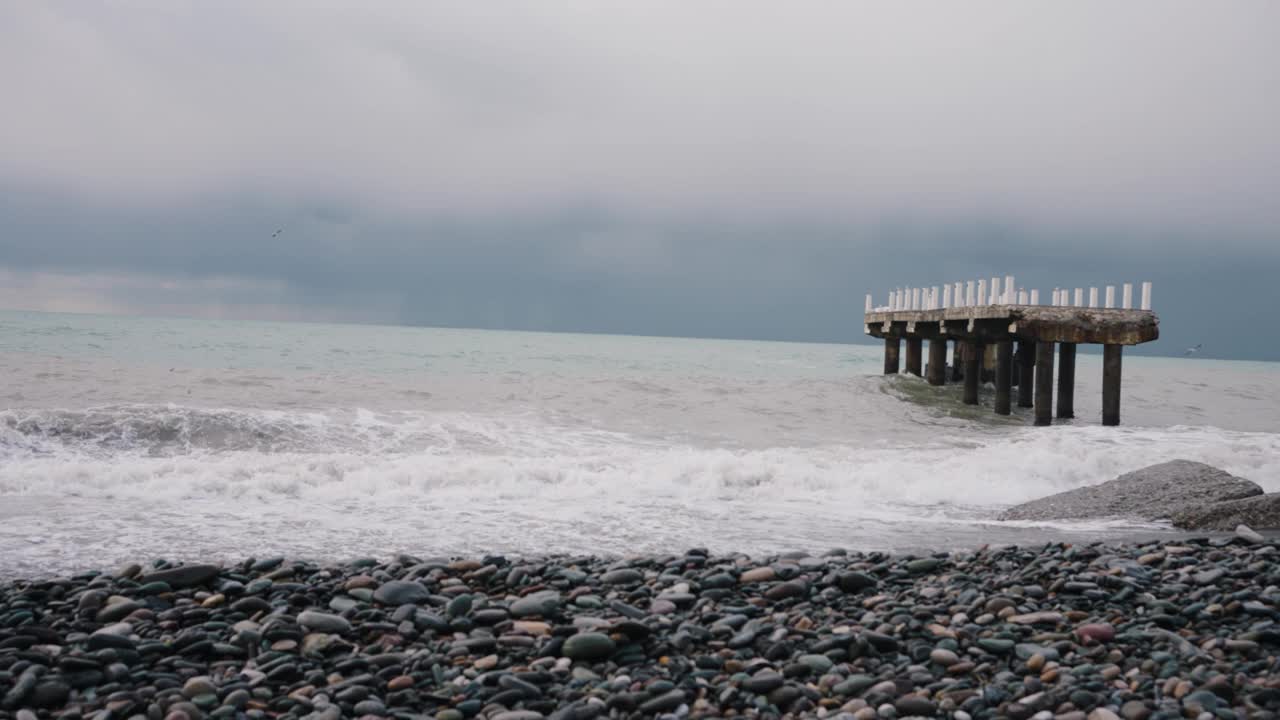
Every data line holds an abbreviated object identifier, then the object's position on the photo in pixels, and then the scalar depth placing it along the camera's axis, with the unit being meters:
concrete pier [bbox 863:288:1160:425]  16.47
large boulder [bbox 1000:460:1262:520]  8.31
